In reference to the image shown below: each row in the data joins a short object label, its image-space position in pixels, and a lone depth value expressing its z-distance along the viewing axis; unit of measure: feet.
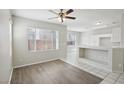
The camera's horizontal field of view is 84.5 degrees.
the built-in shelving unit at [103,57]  9.25
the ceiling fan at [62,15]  7.37
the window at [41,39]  12.74
